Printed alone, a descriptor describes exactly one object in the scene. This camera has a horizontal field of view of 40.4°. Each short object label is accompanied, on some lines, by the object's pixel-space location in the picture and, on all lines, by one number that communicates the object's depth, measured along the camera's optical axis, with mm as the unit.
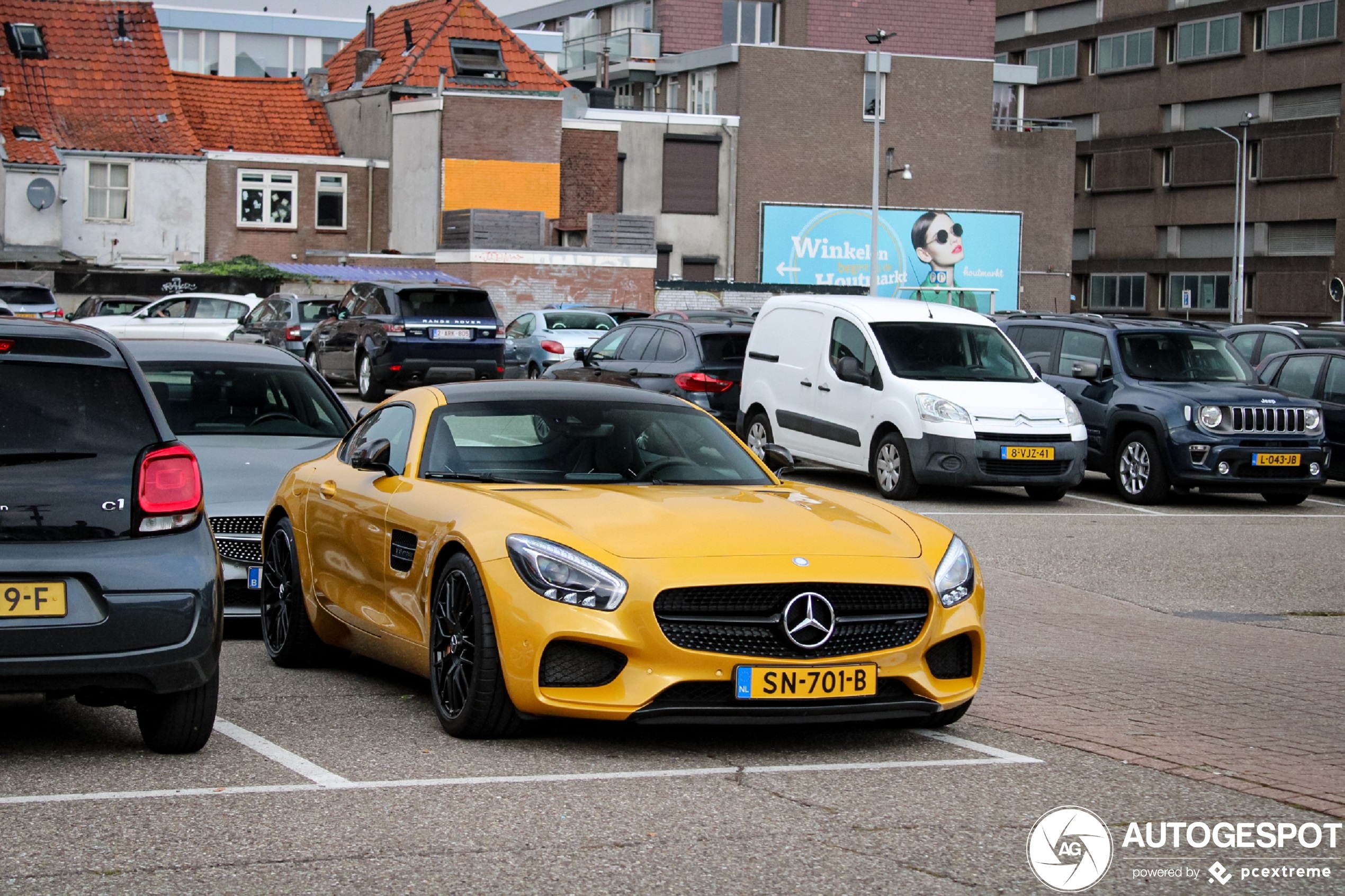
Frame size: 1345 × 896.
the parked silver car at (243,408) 10180
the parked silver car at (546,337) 31359
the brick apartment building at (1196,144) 81500
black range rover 29281
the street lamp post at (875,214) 48312
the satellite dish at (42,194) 51156
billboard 66688
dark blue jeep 17938
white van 17141
